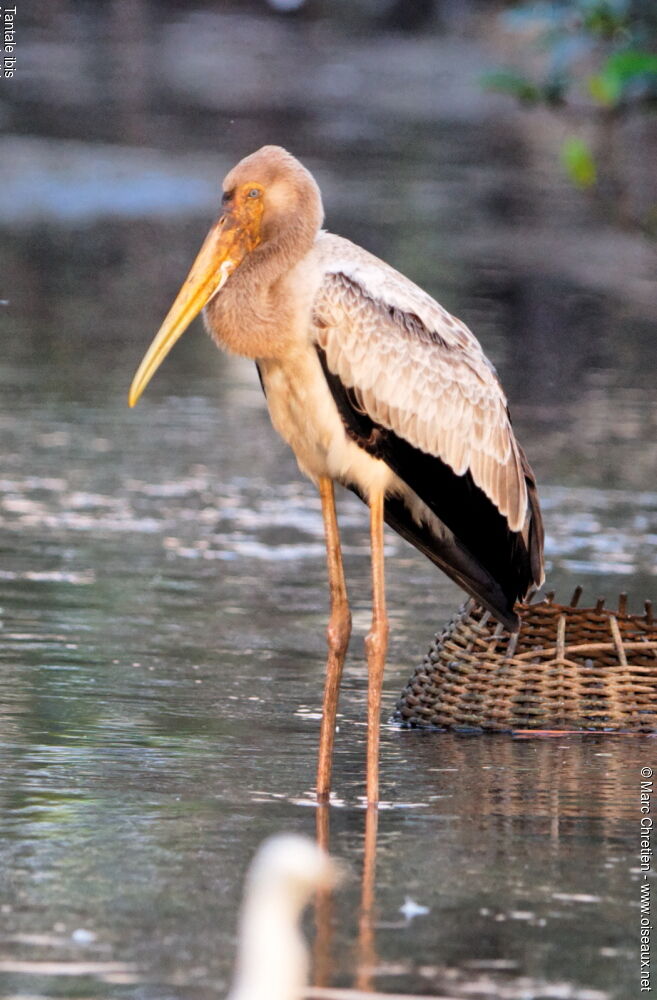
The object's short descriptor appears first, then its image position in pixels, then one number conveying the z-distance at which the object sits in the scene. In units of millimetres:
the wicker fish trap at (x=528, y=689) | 14414
